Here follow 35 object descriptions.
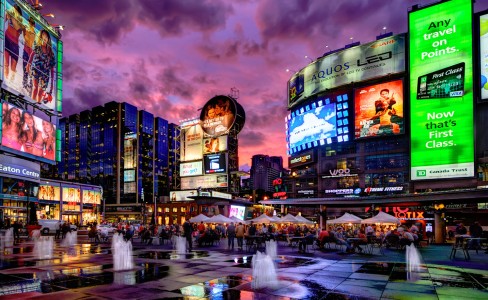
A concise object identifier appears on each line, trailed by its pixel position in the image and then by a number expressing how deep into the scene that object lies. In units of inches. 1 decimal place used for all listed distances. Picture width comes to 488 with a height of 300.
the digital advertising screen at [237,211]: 2536.9
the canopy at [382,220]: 1153.4
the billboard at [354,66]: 2642.7
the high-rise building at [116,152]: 5639.8
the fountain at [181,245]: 894.2
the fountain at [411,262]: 550.3
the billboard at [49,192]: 2694.4
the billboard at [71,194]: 2950.1
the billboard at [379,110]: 2484.0
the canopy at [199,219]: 1344.9
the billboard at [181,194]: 2705.7
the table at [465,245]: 746.3
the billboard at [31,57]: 1749.5
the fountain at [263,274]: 447.8
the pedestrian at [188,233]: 942.4
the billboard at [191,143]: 2659.9
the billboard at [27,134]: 1759.4
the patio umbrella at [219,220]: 1351.0
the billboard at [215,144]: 2512.3
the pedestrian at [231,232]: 984.7
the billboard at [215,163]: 2507.4
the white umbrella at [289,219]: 1339.8
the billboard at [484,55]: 2020.2
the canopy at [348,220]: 1232.7
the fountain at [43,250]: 746.8
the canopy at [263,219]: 1357.0
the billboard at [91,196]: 3185.8
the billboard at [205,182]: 2522.1
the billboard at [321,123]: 2859.3
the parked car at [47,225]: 1820.0
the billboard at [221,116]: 2498.8
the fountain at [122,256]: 589.4
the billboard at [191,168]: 2647.6
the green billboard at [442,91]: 1988.2
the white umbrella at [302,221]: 1360.7
